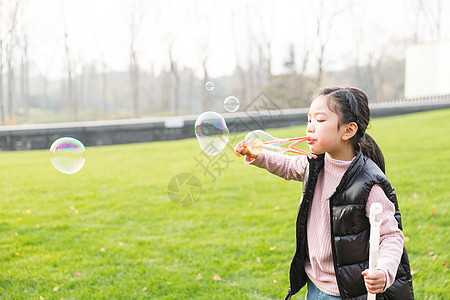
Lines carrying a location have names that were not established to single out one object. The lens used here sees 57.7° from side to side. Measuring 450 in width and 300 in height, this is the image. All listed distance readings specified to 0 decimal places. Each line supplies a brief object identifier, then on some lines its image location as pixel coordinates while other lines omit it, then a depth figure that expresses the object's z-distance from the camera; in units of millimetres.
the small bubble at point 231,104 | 4238
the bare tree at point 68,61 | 26359
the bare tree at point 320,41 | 29988
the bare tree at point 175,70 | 28828
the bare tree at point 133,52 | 28484
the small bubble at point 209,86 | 5445
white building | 23172
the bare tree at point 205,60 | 28484
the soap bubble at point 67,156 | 3939
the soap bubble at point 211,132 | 3549
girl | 1792
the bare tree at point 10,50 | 22609
